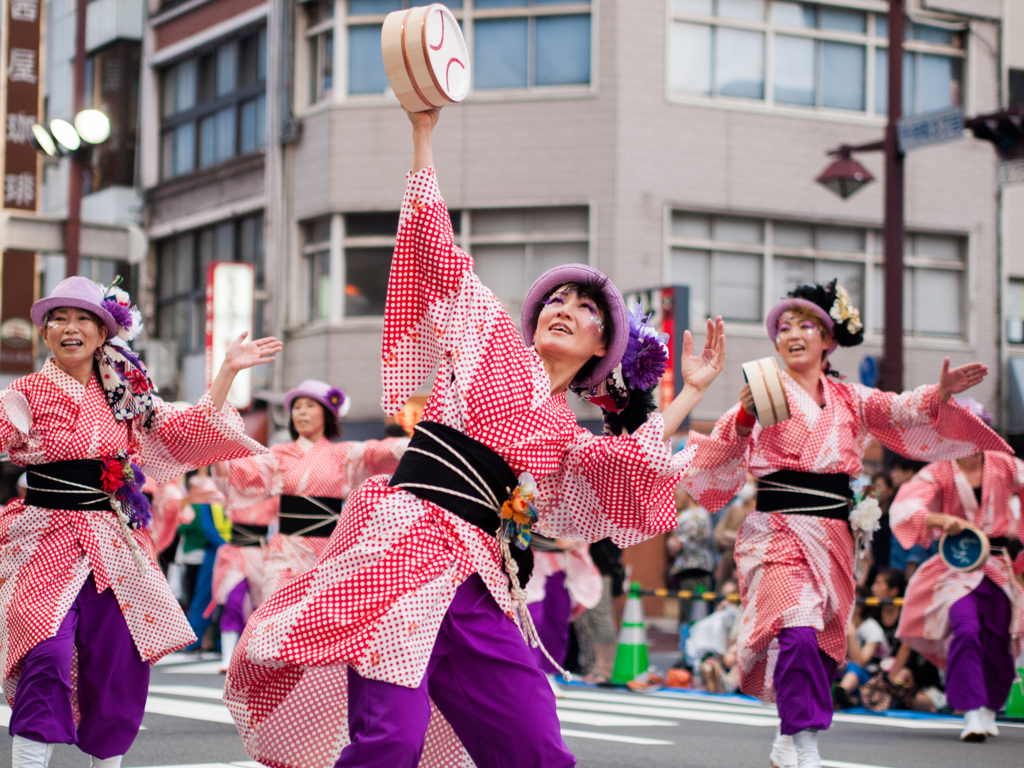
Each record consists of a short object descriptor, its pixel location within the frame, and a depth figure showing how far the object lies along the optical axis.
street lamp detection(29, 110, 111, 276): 14.23
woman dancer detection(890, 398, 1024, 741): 7.90
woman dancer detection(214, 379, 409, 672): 8.89
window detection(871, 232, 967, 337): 19.34
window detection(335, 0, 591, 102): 18.44
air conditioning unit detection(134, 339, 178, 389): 22.45
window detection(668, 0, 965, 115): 18.56
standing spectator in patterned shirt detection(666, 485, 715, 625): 11.86
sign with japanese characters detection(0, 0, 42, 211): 21.94
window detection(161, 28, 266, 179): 21.16
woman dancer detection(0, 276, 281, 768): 4.97
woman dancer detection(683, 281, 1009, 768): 6.05
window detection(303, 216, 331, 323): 19.41
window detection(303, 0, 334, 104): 19.56
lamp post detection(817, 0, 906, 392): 12.99
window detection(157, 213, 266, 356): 20.98
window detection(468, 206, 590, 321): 18.39
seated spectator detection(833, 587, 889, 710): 9.41
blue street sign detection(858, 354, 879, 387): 14.34
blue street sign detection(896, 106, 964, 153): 12.01
